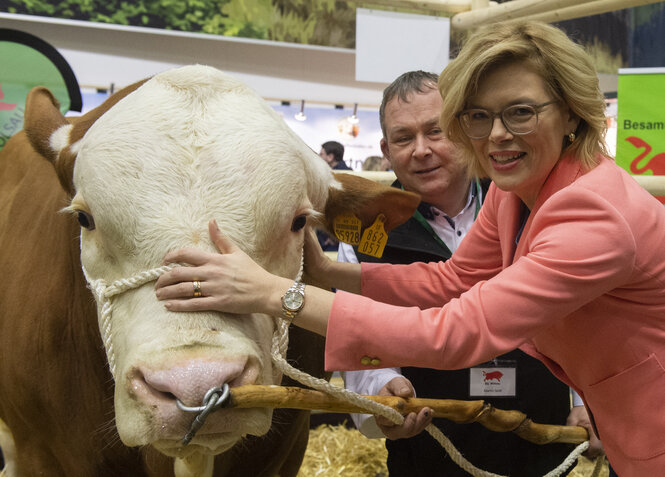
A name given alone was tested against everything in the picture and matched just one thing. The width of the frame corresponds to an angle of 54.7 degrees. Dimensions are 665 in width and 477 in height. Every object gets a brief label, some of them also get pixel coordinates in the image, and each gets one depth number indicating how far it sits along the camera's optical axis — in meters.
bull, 1.40
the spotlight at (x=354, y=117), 6.58
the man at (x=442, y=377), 2.61
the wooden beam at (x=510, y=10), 3.85
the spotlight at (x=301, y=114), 6.43
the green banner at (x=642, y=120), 3.43
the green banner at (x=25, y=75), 3.97
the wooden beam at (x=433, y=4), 4.10
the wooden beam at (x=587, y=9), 3.81
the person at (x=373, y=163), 6.50
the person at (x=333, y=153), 6.00
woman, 1.45
